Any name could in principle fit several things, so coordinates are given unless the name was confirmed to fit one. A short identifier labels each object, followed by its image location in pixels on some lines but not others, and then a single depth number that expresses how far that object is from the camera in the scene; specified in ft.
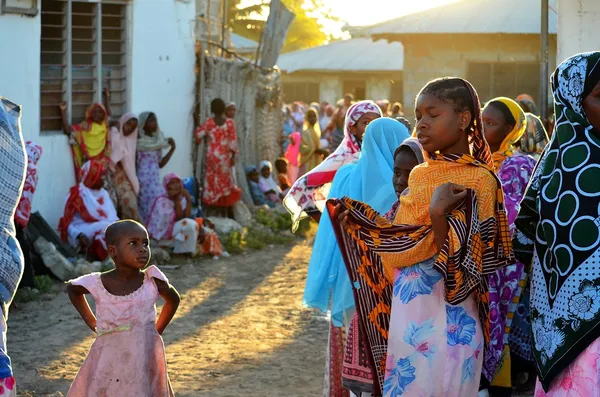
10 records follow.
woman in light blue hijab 17.22
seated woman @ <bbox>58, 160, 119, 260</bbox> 35.47
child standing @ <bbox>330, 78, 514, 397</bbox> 12.55
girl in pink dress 15.56
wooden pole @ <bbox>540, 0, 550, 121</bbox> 36.11
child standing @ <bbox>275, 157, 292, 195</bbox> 55.11
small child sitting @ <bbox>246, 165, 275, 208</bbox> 50.98
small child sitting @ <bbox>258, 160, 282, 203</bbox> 51.78
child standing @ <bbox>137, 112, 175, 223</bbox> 41.29
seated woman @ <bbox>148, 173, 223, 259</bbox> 38.70
